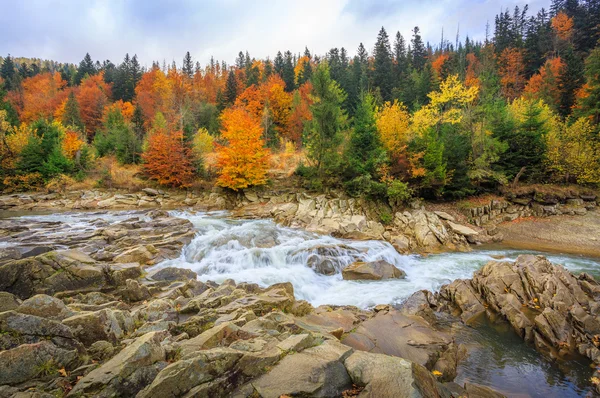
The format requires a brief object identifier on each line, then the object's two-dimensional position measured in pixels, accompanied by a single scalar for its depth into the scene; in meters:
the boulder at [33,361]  3.87
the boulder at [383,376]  4.37
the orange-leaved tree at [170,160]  30.75
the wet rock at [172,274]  10.47
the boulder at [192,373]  3.98
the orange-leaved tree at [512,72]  47.51
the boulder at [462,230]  19.88
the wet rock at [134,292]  8.49
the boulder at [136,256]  11.82
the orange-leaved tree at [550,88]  35.91
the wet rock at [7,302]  5.25
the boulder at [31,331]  4.42
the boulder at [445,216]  21.91
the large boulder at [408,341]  7.11
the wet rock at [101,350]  4.91
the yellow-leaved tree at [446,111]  24.97
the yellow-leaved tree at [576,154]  23.97
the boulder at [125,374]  3.96
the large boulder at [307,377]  4.32
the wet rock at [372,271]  13.12
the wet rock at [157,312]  6.87
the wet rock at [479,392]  5.78
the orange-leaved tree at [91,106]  52.06
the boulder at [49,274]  7.73
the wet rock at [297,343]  5.25
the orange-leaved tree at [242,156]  27.59
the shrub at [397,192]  22.53
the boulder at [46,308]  5.32
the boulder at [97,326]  5.16
